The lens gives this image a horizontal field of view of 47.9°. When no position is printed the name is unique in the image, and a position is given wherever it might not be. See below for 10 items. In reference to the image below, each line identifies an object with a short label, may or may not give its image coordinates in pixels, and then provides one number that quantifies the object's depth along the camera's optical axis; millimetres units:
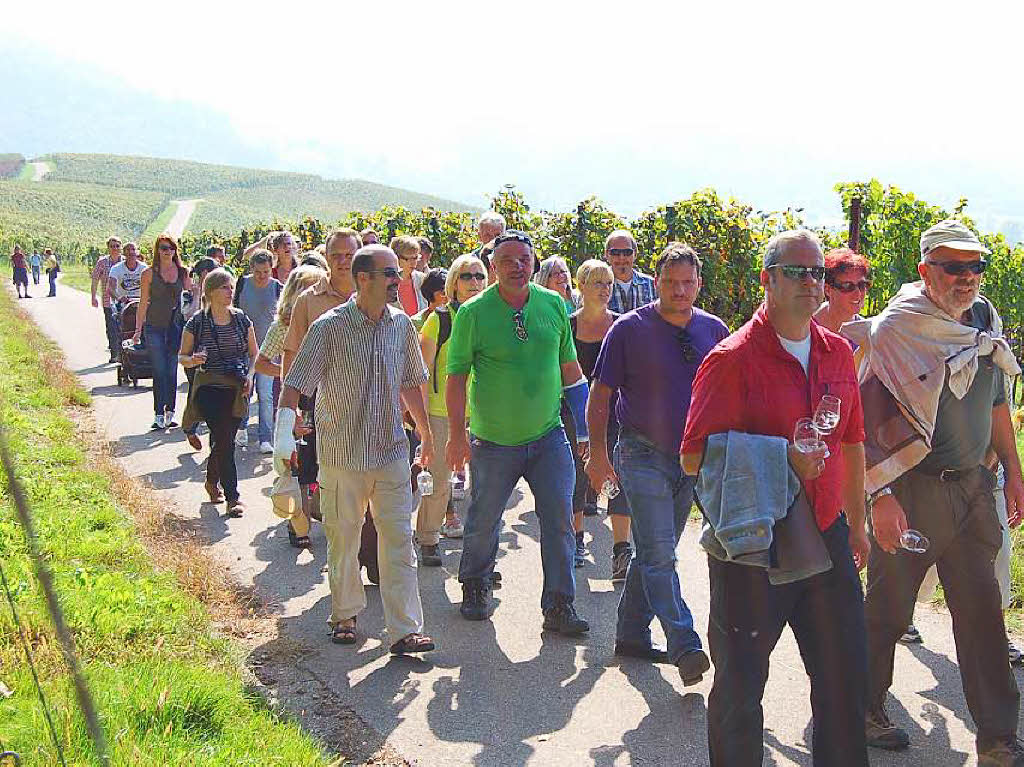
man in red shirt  3707
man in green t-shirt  6281
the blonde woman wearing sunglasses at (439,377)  7531
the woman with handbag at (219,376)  9062
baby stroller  14961
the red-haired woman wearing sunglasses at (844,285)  5441
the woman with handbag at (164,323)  12594
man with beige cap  4551
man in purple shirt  5480
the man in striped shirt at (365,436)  5902
